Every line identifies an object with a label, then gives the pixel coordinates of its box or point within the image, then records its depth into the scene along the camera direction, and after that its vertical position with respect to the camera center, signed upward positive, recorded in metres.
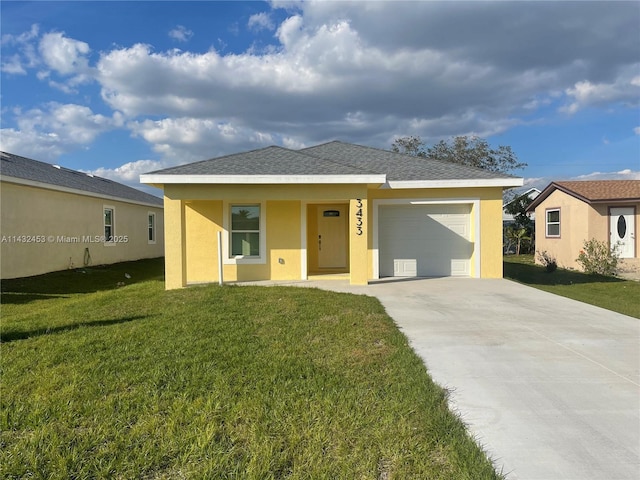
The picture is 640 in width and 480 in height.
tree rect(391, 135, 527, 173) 34.00 +7.07
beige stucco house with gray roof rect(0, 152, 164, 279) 13.27 +0.94
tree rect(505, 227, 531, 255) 25.14 +0.12
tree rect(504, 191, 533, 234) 25.74 +1.59
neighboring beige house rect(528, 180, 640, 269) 16.66 +0.86
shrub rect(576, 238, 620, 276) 15.27 -0.81
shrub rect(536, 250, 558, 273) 18.86 -0.99
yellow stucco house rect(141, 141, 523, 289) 10.49 +0.64
